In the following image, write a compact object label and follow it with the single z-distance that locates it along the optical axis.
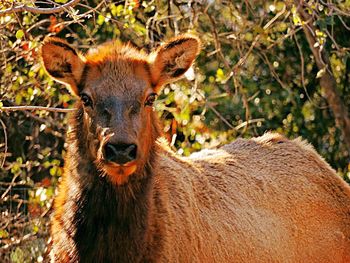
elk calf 12.59
